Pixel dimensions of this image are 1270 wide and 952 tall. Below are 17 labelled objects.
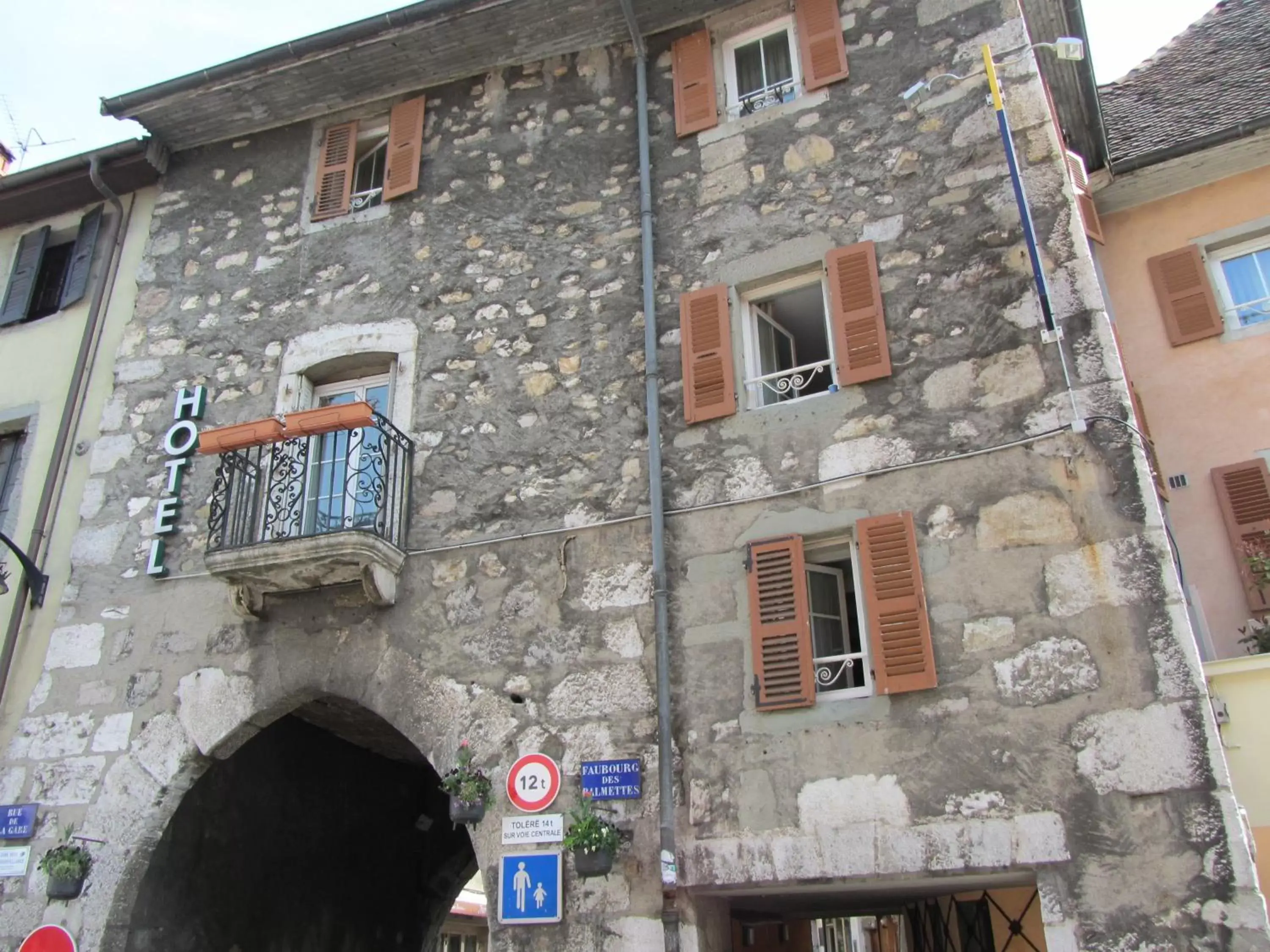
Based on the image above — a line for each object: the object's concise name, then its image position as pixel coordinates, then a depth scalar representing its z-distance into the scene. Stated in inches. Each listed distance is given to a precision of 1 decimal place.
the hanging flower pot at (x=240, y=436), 308.5
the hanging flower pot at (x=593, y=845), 250.2
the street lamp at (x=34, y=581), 344.2
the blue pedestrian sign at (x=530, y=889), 257.8
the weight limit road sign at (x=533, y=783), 269.9
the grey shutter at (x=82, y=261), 401.7
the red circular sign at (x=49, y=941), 291.6
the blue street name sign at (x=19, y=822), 308.5
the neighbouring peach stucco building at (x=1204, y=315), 336.2
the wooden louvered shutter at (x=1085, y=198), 340.2
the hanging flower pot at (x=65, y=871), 292.4
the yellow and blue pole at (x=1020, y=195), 258.4
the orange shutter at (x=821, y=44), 317.1
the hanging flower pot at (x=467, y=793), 270.8
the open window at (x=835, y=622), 257.9
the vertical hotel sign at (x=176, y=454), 337.1
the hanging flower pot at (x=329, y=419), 300.8
